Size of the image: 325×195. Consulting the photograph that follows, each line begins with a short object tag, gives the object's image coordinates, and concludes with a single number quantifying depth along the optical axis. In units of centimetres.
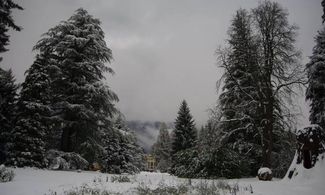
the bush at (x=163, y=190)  838
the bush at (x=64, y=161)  1642
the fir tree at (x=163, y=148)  6204
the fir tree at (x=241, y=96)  1822
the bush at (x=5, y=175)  1026
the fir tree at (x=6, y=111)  1612
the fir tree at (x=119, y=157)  3416
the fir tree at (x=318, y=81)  2271
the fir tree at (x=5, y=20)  1479
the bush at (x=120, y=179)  1127
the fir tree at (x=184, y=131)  4266
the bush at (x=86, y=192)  824
